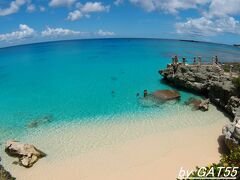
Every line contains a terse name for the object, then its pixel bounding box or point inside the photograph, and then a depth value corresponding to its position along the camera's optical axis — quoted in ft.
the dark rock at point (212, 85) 46.24
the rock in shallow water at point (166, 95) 74.98
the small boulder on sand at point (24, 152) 44.08
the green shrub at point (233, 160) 30.80
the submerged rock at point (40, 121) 61.04
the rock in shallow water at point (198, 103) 65.03
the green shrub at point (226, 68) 97.21
